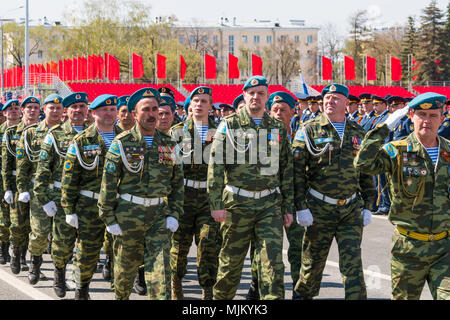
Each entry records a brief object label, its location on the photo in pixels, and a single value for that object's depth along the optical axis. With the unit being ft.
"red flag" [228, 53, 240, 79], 144.36
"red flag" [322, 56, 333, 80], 144.77
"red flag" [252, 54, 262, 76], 137.49
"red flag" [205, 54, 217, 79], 141.79
